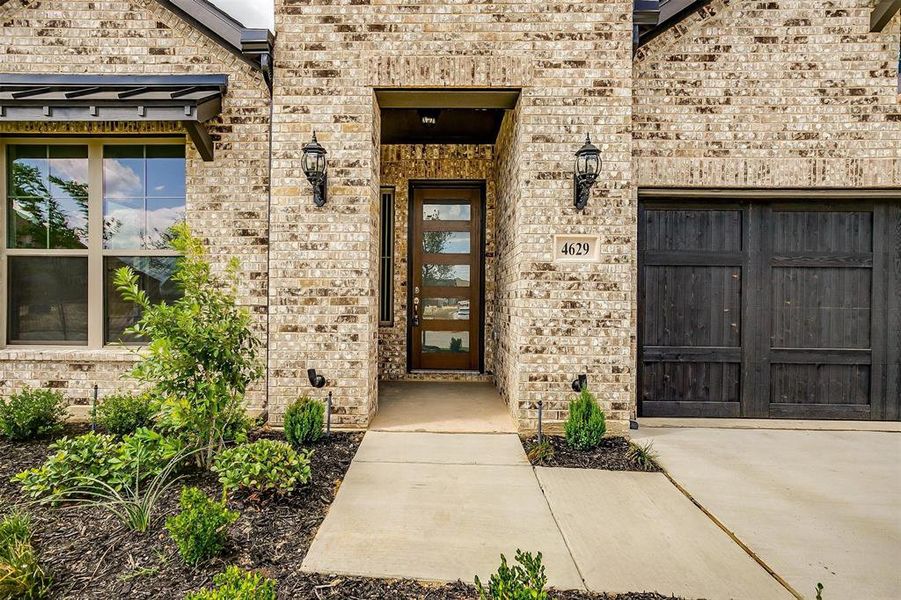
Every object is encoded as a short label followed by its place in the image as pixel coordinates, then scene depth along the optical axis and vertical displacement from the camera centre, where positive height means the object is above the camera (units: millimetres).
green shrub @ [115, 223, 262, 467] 2674 -413
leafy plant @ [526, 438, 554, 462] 3312 -1256
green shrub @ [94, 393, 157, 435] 3443 -1020
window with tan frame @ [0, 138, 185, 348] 4234 +584
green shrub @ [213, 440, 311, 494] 2455 -1046
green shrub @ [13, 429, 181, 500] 2461 -1039
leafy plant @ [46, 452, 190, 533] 2240 -1181
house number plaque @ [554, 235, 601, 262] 3771 +391
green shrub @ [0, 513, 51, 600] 1707 -1157
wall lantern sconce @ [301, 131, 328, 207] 3615 +1060
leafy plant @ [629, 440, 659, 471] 3256 -1277
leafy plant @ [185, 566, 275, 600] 1469 -1059
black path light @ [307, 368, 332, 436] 3695 -802
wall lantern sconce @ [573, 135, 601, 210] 3562 +1030
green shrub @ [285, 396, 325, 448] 3359 -1043
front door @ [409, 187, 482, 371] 5750 +177
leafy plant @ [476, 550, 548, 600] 1488 -1044
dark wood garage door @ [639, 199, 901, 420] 4359 -174
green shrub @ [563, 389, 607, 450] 3463 -1081
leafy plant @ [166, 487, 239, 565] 1927 -1090
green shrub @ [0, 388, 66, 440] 3355 -1012
